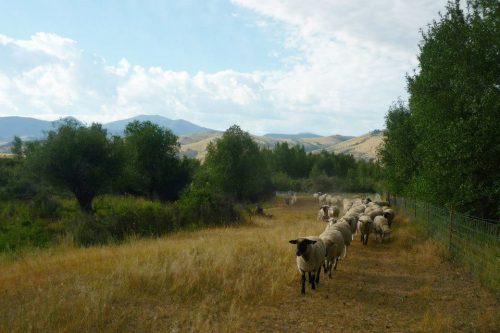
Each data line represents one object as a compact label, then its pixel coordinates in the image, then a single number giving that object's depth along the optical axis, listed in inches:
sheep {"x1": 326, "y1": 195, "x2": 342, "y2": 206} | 1711.7
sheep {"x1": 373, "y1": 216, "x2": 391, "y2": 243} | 749.6
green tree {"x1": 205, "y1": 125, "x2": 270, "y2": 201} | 1903.3
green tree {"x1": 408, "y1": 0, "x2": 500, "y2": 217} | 555.2
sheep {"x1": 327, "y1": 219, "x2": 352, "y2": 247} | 596.7
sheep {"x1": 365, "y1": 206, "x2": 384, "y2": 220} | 857.5
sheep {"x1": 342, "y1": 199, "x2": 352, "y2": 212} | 1243.8
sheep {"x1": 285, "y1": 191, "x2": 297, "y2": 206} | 1978.0
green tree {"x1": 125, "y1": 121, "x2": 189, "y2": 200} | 1433.3
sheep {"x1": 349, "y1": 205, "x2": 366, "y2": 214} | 884.6
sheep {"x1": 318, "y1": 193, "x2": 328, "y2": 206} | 1959.9
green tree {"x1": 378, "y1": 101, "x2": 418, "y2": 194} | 1128.2
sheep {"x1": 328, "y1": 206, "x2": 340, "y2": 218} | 1091.9
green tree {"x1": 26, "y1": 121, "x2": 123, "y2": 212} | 990.4
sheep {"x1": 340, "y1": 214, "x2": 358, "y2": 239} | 721.8
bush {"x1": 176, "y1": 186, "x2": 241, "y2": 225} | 981.8
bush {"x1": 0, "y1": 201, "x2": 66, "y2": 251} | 735.1
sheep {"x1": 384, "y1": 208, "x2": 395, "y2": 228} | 917.1
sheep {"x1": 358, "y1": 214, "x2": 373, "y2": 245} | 725.3
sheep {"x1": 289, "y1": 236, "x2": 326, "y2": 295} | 418.9
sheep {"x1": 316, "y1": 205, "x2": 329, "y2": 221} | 1143.0
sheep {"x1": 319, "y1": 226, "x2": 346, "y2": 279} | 495.5
